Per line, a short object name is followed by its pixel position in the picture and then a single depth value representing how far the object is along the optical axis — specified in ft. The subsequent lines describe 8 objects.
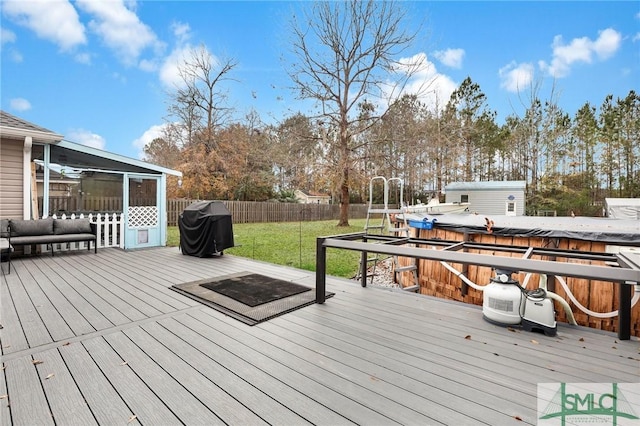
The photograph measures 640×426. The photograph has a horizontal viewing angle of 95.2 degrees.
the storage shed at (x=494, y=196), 49.78
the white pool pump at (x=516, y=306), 8.18
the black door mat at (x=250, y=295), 9.78
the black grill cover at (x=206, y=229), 19.34
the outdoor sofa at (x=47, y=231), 17.40
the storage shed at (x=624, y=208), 30.36
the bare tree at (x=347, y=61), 41.73
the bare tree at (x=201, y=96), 55.98
